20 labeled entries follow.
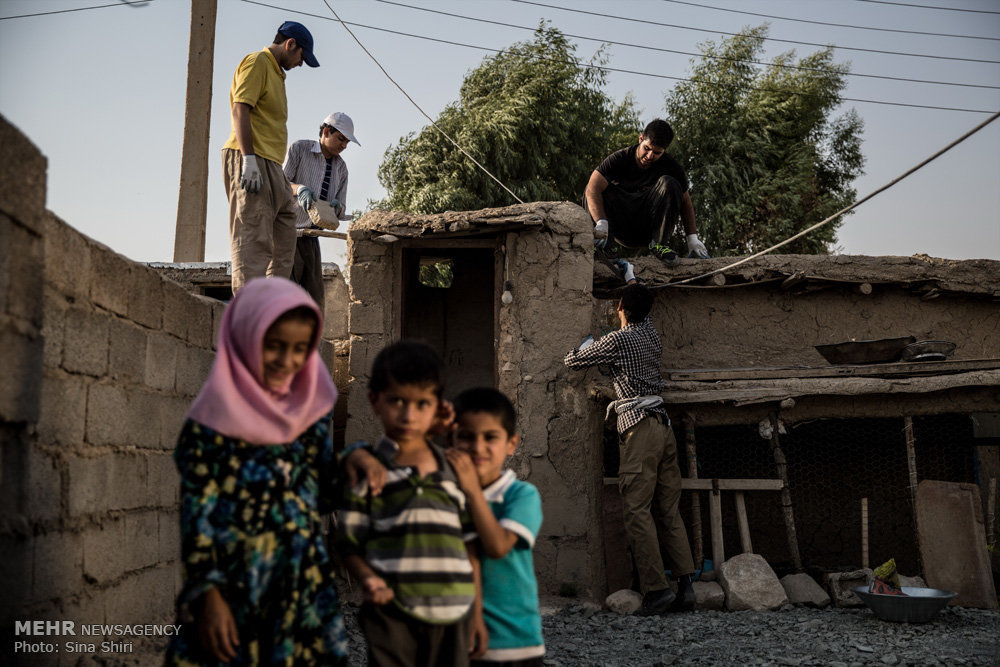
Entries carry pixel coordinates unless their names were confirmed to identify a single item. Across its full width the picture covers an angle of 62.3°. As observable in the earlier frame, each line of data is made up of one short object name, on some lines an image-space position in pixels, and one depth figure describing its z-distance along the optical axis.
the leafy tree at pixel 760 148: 17.97
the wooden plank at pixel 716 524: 6.27
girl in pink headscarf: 1.79
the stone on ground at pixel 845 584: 5.95
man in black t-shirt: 6.75
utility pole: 8.39
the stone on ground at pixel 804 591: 5.95
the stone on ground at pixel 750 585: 5.86
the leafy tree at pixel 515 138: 16.95
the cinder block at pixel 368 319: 6.22
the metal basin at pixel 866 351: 6.35
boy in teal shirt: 1.98
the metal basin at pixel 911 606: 5.33
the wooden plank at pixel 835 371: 6.36
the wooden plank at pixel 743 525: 6.40
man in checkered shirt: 5.67
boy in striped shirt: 1.86
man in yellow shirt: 4.45
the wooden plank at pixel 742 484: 6.44
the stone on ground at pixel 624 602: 5.74
